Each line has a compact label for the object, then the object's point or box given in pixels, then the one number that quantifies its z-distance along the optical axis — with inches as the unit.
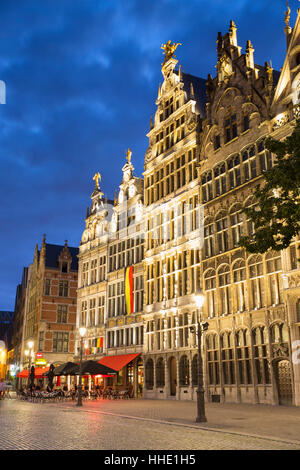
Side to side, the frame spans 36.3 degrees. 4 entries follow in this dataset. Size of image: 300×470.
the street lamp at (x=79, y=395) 1107.9
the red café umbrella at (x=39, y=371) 2068.2
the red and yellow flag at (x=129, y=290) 1732.3
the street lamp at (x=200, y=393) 688.4
